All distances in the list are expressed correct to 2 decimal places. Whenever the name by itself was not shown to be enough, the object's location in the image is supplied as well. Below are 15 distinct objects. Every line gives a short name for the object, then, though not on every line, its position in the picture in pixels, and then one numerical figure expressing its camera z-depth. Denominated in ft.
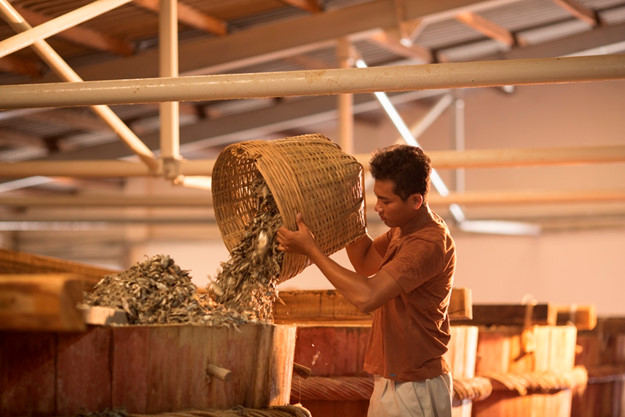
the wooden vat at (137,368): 8.78
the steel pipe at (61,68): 20.60
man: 11.03
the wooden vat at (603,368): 22.52
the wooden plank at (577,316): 21.97
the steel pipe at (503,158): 27.07
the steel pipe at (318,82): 16.05
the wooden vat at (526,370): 17.60
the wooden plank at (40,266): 11.01
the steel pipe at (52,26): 19.43
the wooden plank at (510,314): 18.66
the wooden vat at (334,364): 13.60
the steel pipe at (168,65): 24.16
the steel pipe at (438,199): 33.86
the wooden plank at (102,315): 8.62
